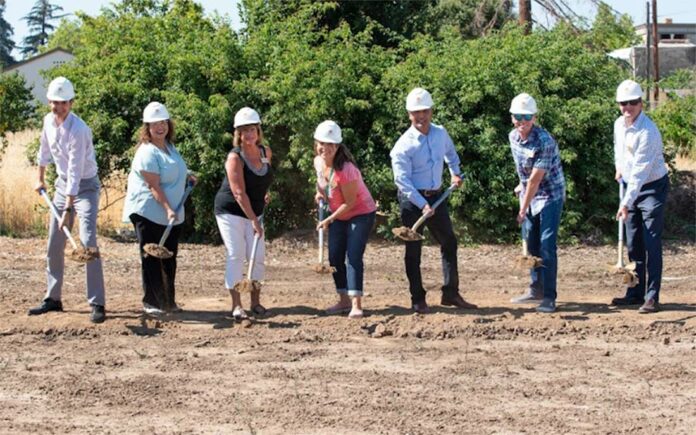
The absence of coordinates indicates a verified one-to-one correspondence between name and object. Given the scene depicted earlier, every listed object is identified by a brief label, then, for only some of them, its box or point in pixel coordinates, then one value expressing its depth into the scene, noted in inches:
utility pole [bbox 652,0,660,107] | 1697.8
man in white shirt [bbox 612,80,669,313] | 403.9
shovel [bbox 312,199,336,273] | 394.0
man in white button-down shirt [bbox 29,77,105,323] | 386.9
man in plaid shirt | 405.4
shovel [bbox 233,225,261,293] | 384.8
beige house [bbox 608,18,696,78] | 1868.5
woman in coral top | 394.6
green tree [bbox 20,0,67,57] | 4879.4
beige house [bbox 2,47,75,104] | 2395.4
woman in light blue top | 394.9
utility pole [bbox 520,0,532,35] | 931.3
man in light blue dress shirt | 404.2
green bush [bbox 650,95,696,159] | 971.9
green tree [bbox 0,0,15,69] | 4233.8
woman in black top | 388.2
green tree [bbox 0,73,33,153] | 869.2
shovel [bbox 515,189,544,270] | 406.9
